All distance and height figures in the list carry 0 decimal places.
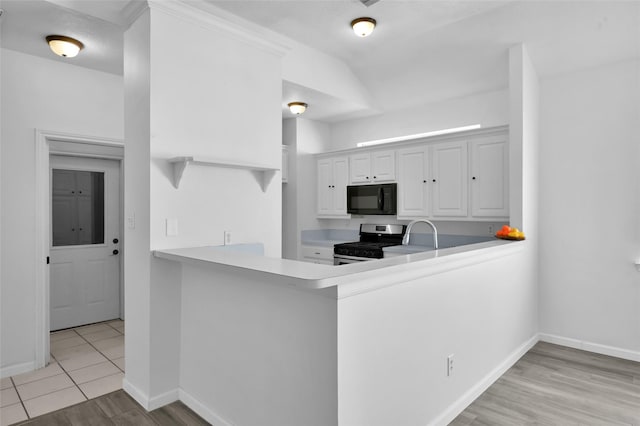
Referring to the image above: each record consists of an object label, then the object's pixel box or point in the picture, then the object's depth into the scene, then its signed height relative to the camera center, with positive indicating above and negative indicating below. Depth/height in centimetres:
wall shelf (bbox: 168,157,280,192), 265 +36
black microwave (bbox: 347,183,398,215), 473 +19
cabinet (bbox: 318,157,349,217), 530 +38
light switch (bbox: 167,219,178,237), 269 -10
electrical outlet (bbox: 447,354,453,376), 230 -91
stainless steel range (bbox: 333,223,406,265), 448 -38
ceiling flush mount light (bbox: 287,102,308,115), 457 +127
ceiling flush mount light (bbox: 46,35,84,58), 305 +135
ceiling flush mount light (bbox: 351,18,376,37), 324 +159
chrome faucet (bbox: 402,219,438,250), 267 -17
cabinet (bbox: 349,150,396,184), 475 +60
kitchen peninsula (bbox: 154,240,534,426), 164 -63
